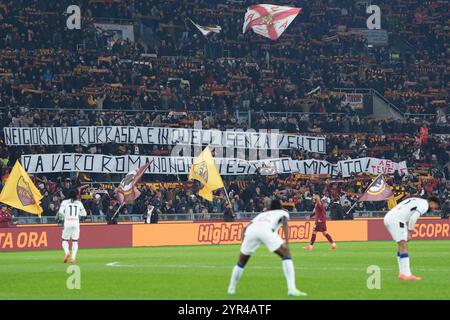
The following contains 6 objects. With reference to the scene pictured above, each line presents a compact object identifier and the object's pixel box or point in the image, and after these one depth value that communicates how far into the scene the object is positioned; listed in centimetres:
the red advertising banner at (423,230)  5072
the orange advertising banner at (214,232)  4628
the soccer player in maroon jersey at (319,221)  4056
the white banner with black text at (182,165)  4903
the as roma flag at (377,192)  5075
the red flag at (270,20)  6331
